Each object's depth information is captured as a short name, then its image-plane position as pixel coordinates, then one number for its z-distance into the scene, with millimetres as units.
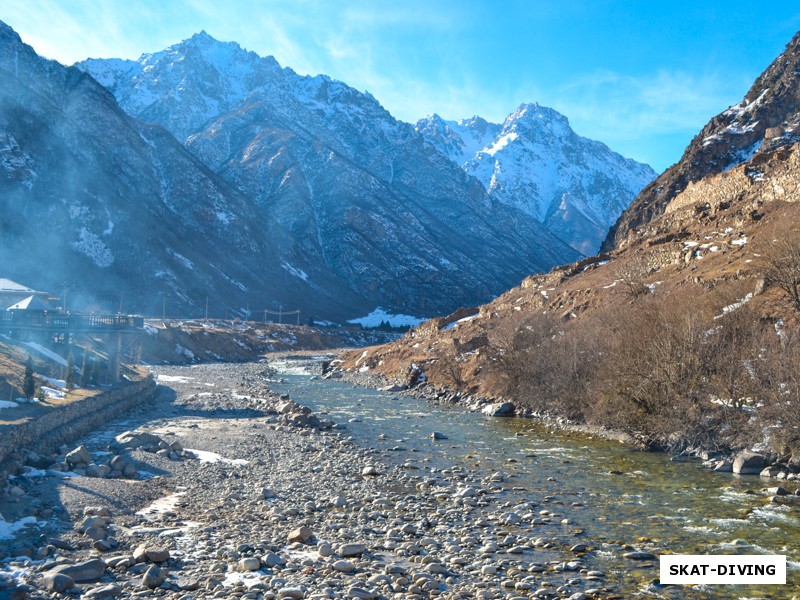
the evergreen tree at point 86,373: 42925
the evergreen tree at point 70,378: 38562
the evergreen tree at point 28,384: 29625
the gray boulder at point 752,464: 24156
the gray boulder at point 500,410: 44750
